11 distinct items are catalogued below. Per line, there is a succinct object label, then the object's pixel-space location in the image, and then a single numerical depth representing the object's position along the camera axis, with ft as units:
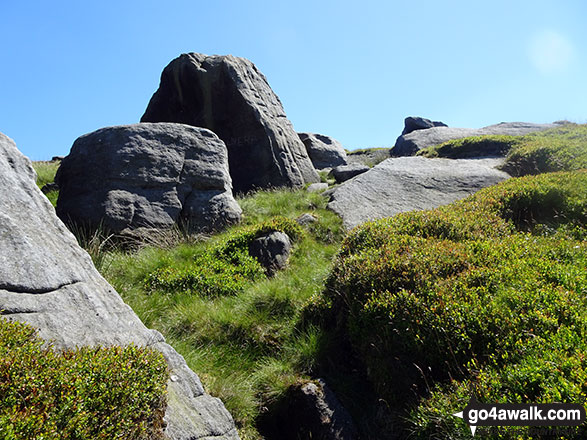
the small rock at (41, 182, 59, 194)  59.12
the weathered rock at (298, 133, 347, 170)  85.15
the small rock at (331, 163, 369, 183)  59.58
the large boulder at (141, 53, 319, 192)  58.85
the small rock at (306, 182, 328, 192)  55.99
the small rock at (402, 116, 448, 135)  138.16
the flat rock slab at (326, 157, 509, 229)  43.80
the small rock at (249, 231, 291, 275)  34.04
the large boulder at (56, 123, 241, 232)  38.24
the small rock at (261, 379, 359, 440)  18.28
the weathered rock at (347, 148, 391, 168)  92.62
